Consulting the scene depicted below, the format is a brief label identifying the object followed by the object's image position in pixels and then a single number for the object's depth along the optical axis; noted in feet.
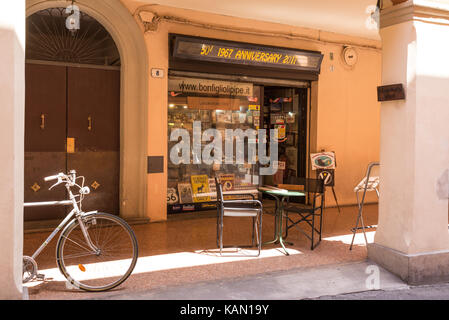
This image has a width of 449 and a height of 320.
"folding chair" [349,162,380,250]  18.84
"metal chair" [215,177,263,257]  18.26
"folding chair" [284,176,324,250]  19.42
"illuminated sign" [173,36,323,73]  25.18
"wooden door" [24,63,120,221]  22.68
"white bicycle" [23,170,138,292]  13.67
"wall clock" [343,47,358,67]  31.04
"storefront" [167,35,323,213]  26.22
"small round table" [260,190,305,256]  19.06
